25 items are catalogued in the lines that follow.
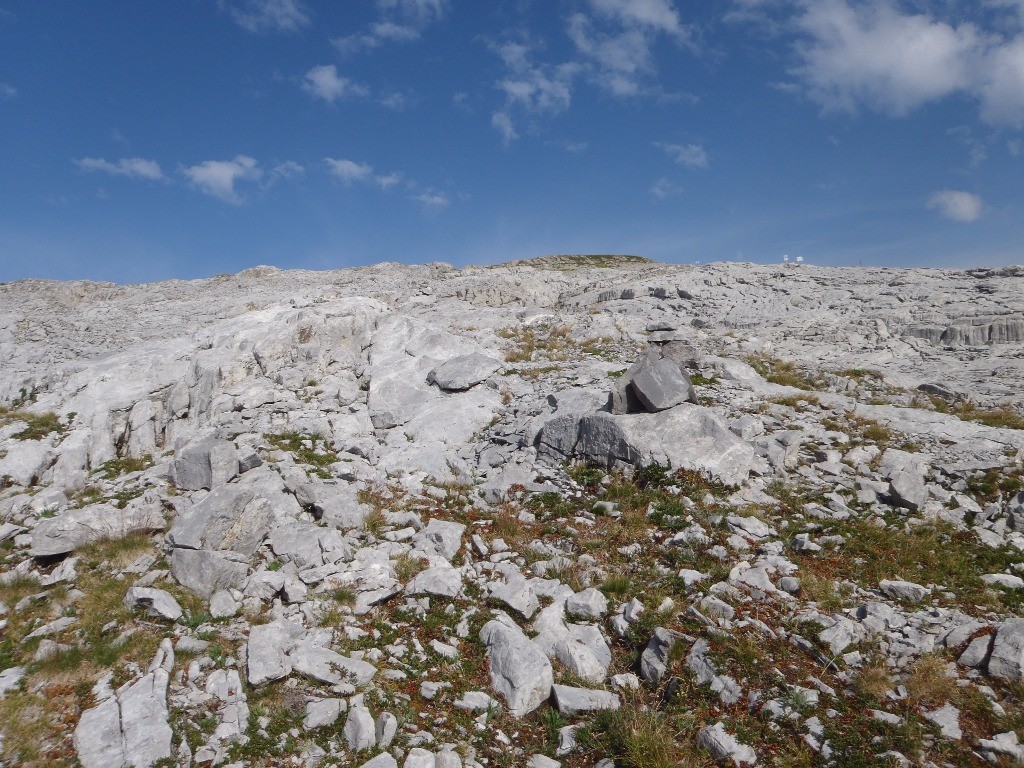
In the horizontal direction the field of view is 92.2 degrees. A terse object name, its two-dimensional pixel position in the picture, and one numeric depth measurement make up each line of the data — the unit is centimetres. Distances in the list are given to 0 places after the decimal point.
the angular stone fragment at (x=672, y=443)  1199
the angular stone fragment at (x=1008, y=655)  635
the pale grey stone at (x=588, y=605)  829
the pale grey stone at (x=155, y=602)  817
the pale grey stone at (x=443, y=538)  995
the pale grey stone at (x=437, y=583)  883
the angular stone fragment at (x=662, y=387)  1312
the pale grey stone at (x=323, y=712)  641
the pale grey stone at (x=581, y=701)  677
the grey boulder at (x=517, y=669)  693
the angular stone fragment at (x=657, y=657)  714
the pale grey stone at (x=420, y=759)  585
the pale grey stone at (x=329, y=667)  704
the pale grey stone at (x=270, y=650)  706
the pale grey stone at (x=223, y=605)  827
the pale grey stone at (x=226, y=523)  974
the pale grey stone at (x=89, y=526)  1002
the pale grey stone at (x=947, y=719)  579
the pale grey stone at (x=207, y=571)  891
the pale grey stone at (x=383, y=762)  586
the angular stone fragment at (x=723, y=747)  582
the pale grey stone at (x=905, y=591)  809
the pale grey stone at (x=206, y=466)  1195
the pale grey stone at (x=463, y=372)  1738
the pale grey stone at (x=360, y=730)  613
